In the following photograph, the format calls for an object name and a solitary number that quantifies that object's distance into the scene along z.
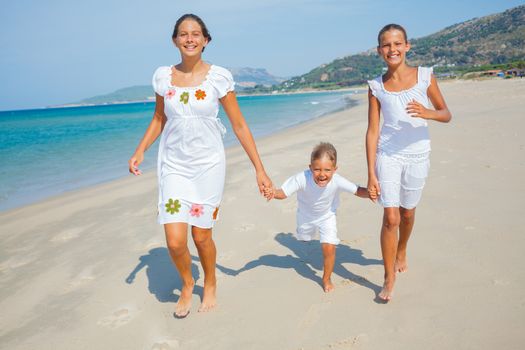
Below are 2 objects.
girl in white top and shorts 3.02
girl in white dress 2.88
